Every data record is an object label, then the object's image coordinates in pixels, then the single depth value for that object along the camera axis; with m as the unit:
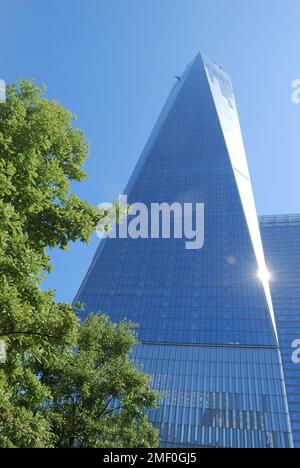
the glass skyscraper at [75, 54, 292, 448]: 77.88
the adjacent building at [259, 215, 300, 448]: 140.29
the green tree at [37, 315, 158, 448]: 13.91
